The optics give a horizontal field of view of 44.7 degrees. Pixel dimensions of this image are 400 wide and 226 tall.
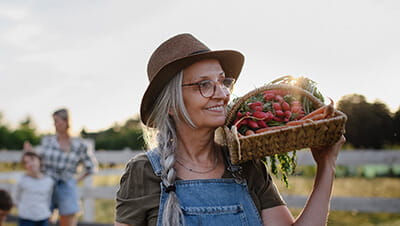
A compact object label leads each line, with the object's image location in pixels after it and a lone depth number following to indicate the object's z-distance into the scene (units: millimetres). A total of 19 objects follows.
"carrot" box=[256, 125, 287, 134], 1939
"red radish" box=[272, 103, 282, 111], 2107
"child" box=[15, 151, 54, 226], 5371
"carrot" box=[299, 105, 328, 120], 1923
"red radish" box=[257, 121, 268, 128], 2086
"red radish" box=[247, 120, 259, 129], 2086
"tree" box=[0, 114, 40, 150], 24750
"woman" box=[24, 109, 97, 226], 5676
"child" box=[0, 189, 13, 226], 4711
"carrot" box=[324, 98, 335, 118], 1892
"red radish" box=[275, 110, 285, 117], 2094
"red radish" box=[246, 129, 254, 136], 1983
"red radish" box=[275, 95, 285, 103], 2137
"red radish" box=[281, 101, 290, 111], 2107
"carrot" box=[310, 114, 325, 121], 1903
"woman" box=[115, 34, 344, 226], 2014
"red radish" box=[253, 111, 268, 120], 2088
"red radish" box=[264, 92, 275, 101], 2142
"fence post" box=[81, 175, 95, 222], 7566
